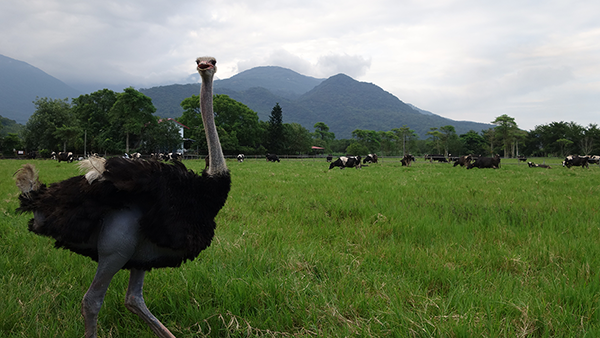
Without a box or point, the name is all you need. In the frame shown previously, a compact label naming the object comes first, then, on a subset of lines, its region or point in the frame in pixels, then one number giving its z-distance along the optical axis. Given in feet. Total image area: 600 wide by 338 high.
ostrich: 6.59
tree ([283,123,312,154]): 218.59
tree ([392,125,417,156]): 311.68
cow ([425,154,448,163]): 134.36
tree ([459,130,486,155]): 285.64
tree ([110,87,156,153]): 151.33
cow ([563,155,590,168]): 85.84
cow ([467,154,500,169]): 79.92
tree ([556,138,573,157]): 212.43
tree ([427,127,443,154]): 296.83
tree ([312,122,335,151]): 408.87
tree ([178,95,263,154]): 174.90
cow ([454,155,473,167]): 87.98
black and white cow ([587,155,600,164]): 105.80
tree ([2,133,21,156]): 192.85
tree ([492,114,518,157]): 244.26
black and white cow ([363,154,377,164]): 113.45
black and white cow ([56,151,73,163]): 103.15
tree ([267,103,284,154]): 206.14
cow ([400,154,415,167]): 95.25
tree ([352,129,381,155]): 323.70
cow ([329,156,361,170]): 82.07
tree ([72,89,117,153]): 172.45
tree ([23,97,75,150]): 168.04
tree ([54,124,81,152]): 153.51
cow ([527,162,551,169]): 90.18
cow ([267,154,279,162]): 132.67
